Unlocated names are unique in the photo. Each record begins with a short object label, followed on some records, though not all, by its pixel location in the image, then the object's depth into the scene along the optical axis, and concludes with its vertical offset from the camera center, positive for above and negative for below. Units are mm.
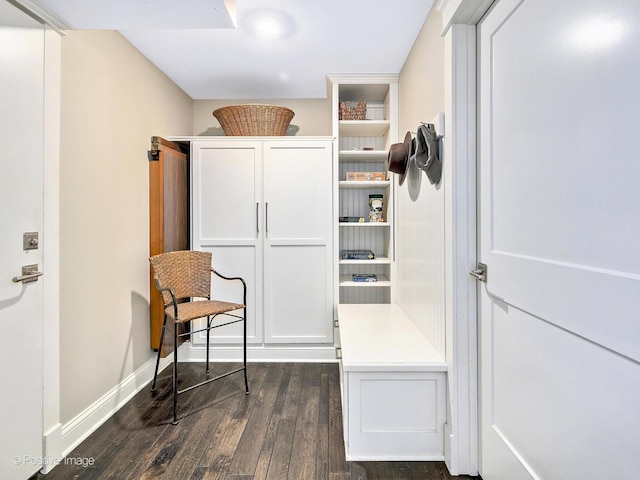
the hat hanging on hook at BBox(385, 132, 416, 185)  2209 +578
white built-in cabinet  2770 +128
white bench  1626 -823
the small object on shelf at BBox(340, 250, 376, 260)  3002 -117
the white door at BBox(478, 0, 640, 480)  795 +12
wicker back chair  2111 -323
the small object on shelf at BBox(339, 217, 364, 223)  3004 +209
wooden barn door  2431 +256
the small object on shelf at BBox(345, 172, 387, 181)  2910 +582
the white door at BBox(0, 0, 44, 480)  1347 +51
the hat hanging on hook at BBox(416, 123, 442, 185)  1672 +471
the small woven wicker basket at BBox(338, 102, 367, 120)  2896 +1154
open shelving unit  2822 +519
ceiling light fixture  1936 +1335
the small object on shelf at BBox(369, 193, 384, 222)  2998 +309
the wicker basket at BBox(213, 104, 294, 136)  2736 +1031
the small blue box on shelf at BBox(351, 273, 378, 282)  2958 -323
